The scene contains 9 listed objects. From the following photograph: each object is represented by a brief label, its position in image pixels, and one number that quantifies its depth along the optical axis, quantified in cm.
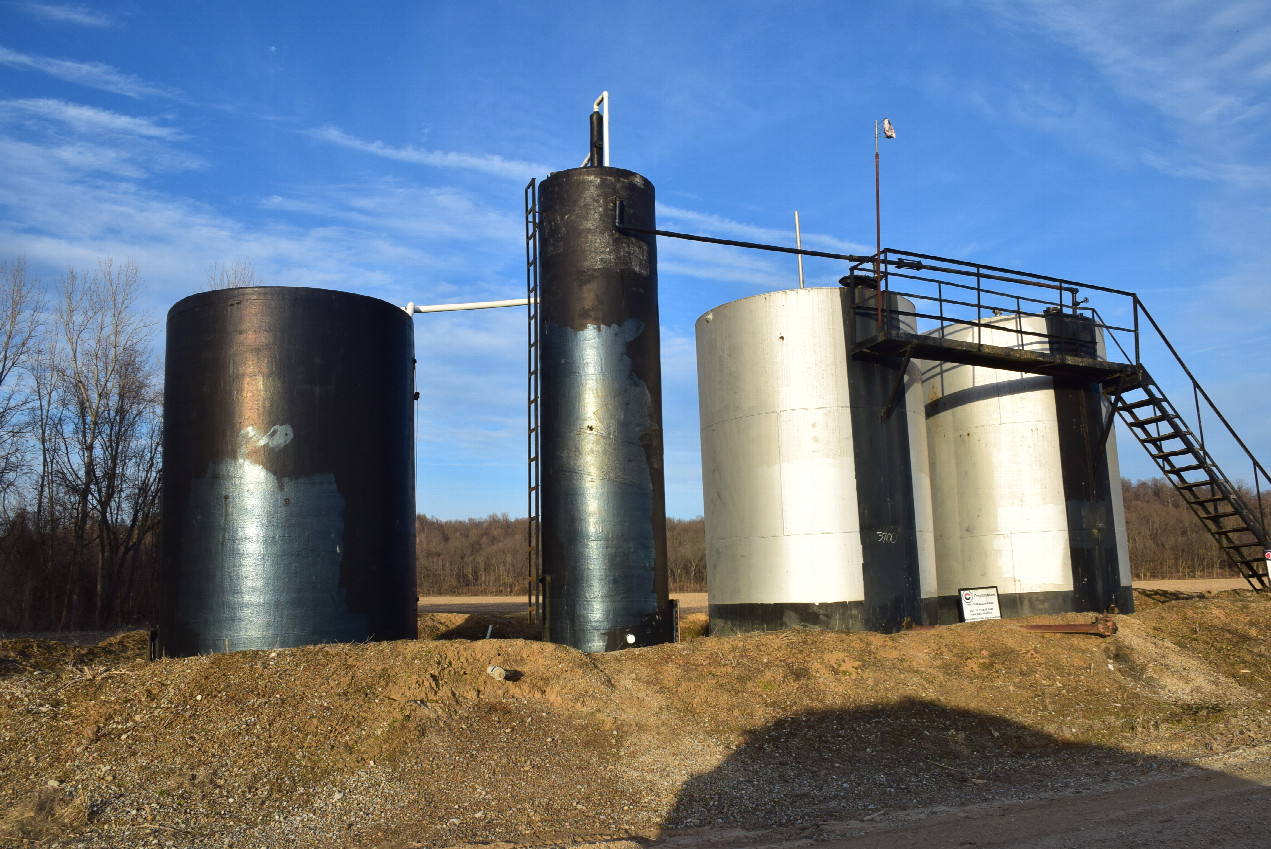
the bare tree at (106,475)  3272
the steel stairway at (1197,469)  1881
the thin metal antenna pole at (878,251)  1631
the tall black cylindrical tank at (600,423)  1354
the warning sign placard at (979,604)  1808
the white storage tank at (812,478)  1552
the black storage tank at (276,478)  1183
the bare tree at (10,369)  3077
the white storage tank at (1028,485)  1841
